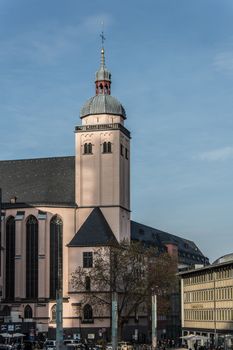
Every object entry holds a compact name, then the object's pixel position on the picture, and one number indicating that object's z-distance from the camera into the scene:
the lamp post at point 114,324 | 86.38
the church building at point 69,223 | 130.12
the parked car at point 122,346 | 99.94
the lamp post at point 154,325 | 99.06
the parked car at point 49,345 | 97.06
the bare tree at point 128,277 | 121.72
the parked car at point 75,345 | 95.10
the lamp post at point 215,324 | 108.26
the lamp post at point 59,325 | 70.75
